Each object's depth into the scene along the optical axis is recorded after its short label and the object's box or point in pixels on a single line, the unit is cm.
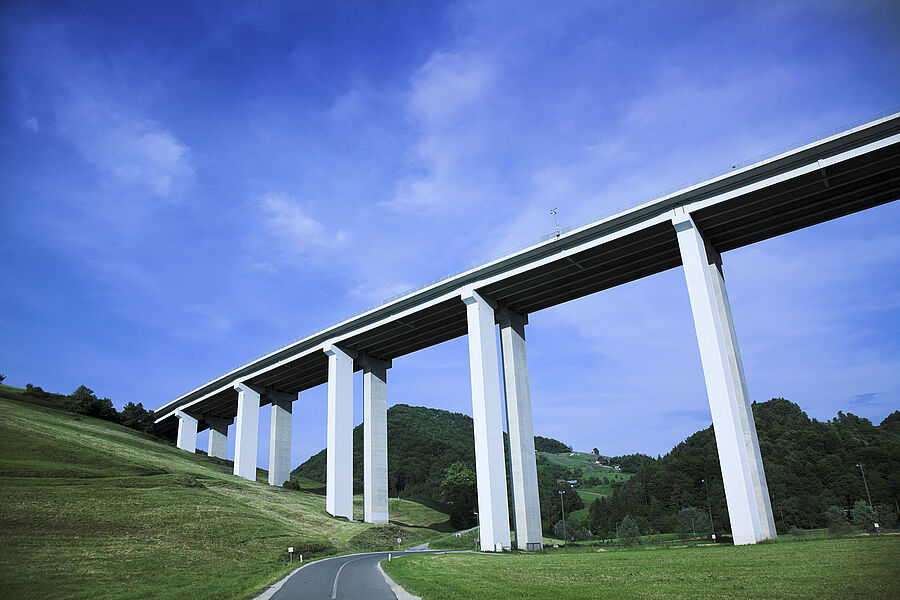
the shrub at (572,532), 9356
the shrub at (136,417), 8762
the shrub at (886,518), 6694
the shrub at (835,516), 6898
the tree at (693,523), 7452
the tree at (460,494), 7206
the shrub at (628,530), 7850
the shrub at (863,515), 6188
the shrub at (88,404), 7919
